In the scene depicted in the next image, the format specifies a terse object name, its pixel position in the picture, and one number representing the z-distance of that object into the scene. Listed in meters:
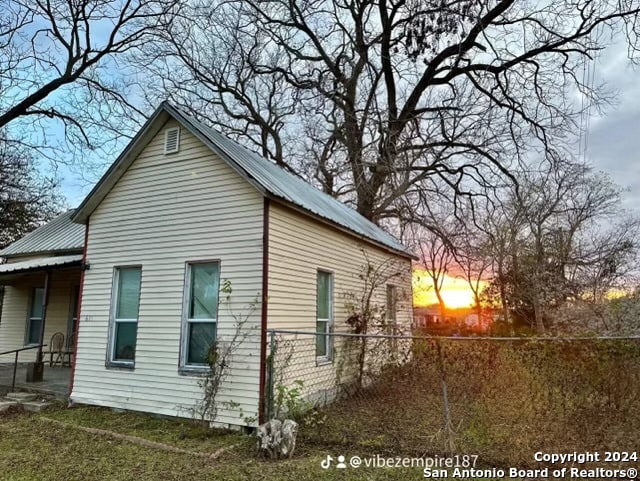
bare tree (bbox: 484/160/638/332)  20.39
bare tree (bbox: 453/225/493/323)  18.59
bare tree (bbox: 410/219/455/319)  20.83
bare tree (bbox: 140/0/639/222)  11.94
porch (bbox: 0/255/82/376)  12.57
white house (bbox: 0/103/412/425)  6.76
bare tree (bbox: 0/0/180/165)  13.48
